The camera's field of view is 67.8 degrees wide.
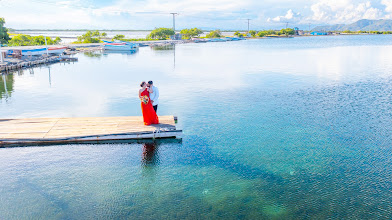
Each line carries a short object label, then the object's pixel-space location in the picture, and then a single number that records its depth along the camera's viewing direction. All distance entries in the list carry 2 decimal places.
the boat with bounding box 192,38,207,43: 166.95
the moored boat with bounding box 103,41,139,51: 90.81
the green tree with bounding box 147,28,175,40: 177.79
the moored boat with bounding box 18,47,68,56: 58.34
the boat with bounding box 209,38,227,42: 181.21
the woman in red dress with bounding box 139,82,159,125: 16.14
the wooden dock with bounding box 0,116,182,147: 15.62
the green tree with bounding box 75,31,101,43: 121.88
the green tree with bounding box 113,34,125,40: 142.26
